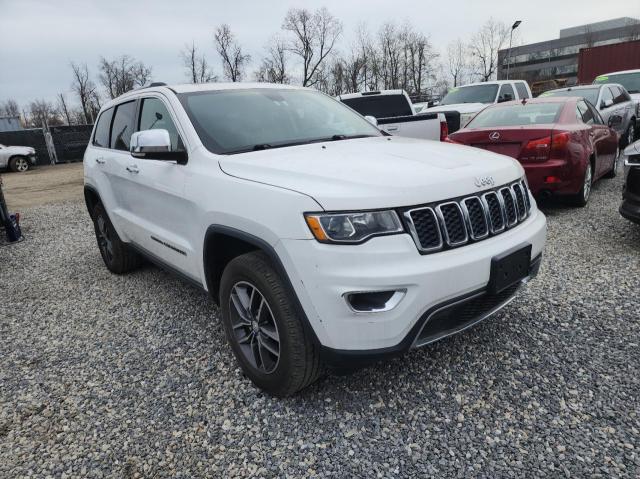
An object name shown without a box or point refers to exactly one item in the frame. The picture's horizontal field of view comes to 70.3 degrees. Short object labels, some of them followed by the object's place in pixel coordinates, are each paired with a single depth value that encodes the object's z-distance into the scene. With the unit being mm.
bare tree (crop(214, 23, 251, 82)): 51281
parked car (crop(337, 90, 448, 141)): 8422
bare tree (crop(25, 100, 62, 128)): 83750
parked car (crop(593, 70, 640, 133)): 13086
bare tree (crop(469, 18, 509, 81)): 63281
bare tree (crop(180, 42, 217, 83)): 52281
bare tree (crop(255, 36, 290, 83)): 50375
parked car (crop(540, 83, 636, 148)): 8945
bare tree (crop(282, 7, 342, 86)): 51719
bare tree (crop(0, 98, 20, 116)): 80188
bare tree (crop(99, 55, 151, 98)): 59625
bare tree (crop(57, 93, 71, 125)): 79500
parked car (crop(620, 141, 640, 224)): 4125
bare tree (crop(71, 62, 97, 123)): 68312
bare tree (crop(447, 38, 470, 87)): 68312
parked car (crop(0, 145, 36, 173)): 19188
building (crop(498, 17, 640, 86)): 90625
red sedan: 5293
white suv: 1978
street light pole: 31766
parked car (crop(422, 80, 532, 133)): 10625
